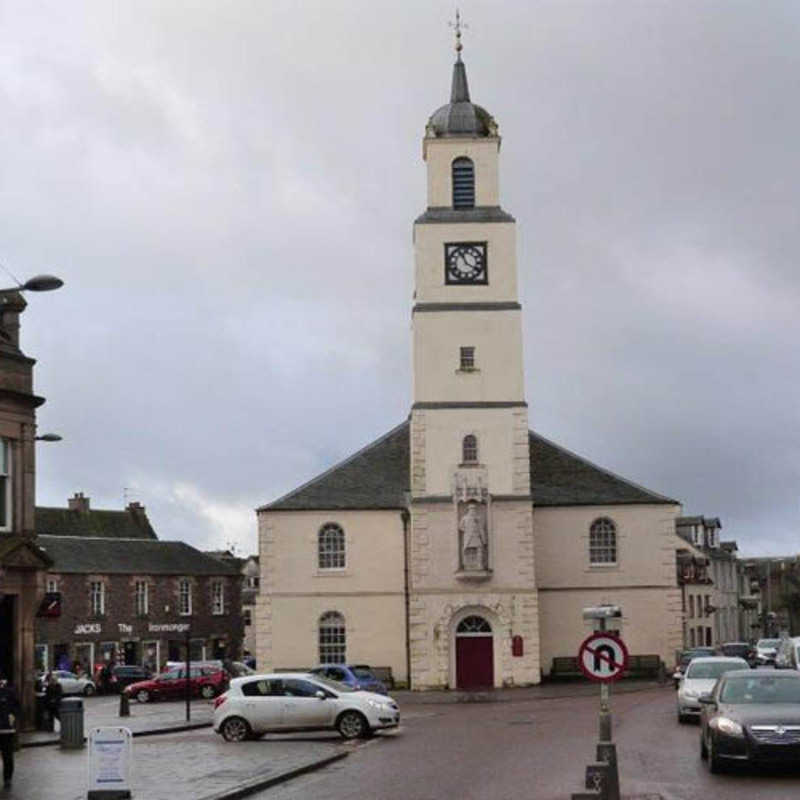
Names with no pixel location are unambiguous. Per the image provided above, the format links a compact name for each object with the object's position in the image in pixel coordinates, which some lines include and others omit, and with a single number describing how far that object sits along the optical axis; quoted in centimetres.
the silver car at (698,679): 3192
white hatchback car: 3122
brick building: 7356
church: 5650
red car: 5541
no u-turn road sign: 1894
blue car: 4323
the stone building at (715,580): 9506
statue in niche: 5622
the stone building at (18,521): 3128
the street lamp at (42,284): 1831
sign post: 1852
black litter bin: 3042
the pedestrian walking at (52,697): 3522
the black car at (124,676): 6525
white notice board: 1880
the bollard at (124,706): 4262
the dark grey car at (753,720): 1995
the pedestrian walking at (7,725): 2238
